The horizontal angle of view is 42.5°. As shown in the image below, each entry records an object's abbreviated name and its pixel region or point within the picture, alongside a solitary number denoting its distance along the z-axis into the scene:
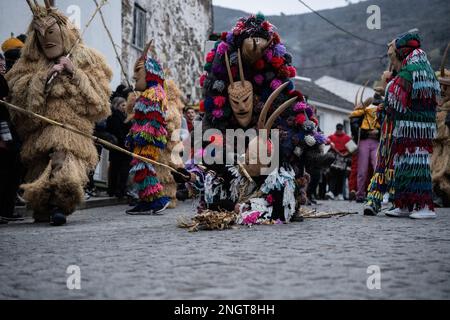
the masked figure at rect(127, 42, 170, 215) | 7.88
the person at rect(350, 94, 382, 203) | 11.53
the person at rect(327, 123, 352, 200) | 15.69
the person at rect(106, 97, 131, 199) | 10.89
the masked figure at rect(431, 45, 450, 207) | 9.38
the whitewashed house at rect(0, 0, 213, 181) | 13.07
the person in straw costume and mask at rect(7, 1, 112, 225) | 6.02
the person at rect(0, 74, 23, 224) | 6.19
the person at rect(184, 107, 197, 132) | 12.41
